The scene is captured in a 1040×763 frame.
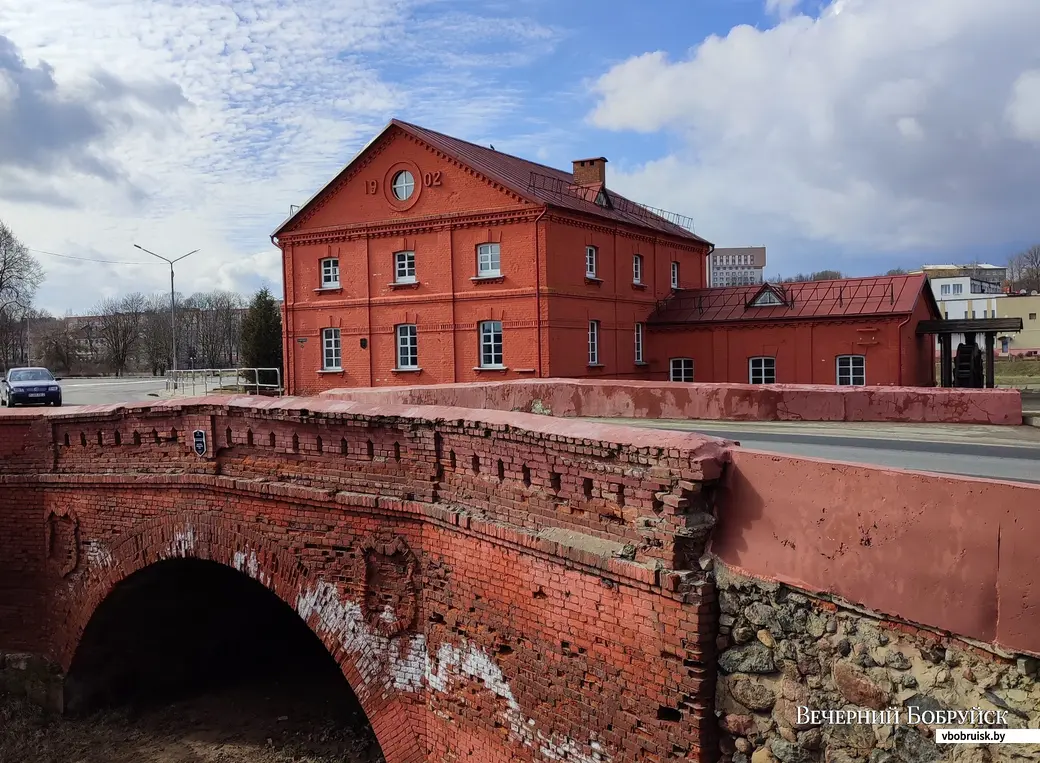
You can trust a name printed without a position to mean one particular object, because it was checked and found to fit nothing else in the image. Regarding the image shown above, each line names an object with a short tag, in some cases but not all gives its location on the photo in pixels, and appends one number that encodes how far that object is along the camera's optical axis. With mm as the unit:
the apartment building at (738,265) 117312
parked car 27891
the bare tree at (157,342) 78812
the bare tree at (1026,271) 102625
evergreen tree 42062
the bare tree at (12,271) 59438
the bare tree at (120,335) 76812
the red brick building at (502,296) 24609
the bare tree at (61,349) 76125
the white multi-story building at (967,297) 72875
